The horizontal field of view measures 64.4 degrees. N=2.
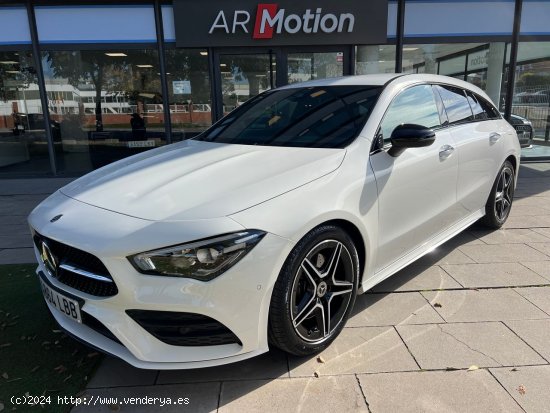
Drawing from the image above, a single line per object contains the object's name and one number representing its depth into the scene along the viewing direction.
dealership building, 8.35
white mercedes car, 2.08
